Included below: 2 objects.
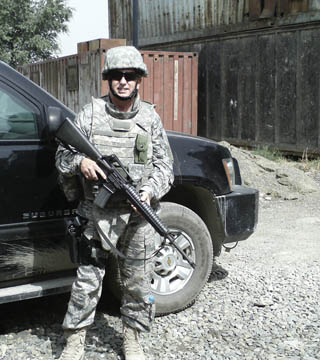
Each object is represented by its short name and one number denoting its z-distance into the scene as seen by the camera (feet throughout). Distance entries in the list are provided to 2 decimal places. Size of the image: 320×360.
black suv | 11.48
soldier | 10.44
